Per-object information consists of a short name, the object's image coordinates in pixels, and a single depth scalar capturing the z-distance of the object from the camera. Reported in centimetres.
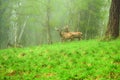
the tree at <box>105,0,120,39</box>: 1438
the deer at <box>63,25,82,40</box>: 1881
